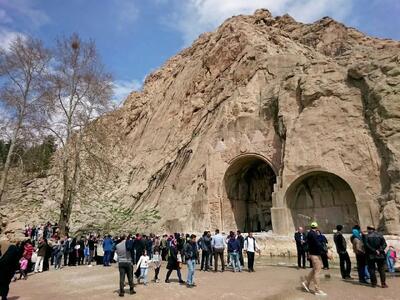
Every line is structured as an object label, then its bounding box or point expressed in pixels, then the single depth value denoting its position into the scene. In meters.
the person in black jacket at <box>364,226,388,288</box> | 7.85
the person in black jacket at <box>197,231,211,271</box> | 11.73
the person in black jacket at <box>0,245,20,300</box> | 7.19
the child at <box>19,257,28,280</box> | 11.32
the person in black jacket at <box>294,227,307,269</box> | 11.41
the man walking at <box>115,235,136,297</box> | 7.95
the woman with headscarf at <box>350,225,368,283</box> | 8.41
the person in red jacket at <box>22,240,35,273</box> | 11.60
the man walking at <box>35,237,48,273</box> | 12.77
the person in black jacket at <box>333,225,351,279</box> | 9.04
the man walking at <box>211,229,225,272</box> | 11.28
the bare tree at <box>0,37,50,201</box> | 18.12
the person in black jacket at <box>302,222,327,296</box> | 7.58
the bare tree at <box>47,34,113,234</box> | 18.86
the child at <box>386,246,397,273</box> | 9.91
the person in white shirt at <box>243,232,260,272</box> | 11.34
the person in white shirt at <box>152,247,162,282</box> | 9.84
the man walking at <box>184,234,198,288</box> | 8.93
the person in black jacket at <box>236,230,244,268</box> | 11.71
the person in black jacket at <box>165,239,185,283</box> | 9.28
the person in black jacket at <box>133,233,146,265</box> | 12.76
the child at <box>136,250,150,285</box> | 9.50
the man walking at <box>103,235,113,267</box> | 14.07
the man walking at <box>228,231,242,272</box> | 11.34
